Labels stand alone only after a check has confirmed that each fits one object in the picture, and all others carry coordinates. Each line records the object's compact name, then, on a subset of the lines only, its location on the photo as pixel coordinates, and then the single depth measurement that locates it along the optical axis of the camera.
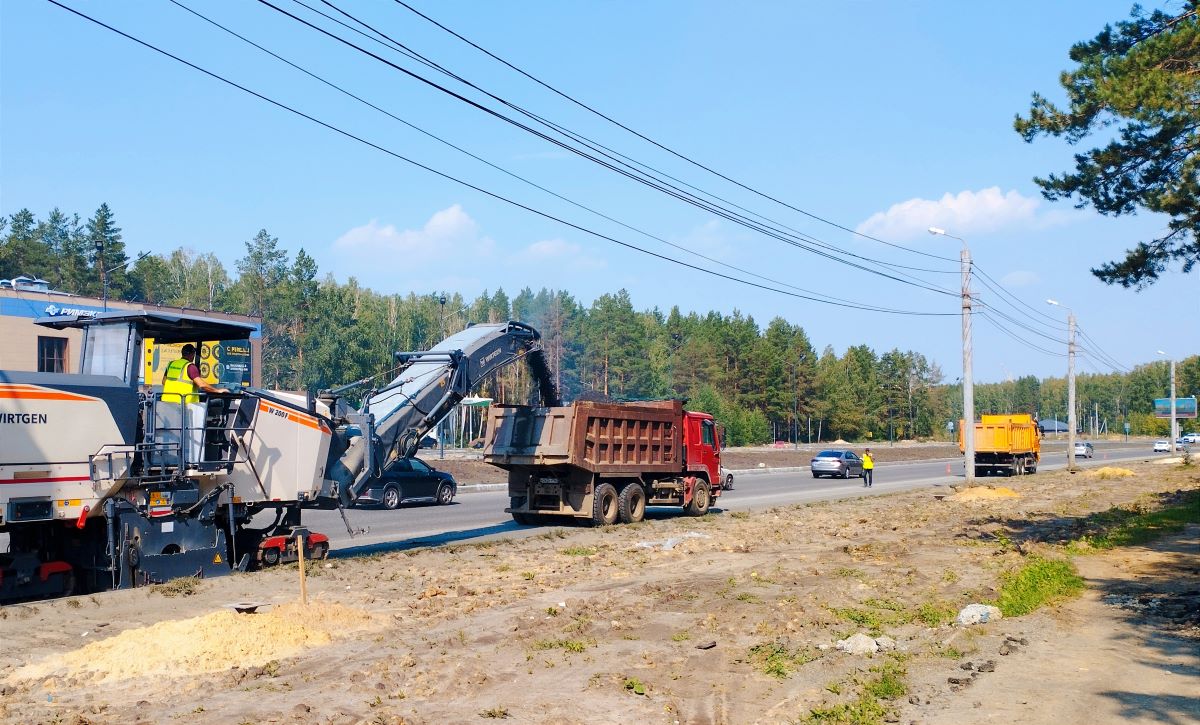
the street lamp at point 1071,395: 48.69
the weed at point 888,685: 7.52
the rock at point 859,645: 8.98
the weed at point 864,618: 10.19
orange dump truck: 46.12
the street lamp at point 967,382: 33.84
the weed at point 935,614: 10.51
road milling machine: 11.41
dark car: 26.38
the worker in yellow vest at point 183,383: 12.91
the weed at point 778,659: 8.32
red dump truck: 20.78
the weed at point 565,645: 9.26
